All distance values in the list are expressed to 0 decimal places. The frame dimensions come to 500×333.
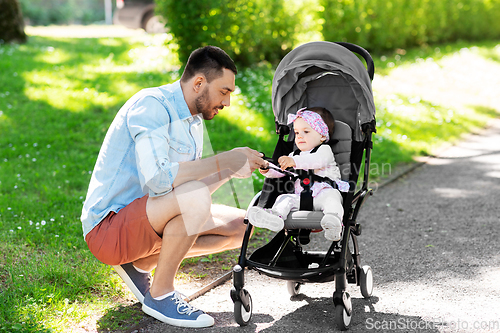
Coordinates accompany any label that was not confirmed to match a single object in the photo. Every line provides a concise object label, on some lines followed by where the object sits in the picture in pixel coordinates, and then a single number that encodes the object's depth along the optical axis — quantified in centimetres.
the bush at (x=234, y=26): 871
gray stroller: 298
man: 302
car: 1586
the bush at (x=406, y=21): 1295
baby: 305
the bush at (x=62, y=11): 2425
